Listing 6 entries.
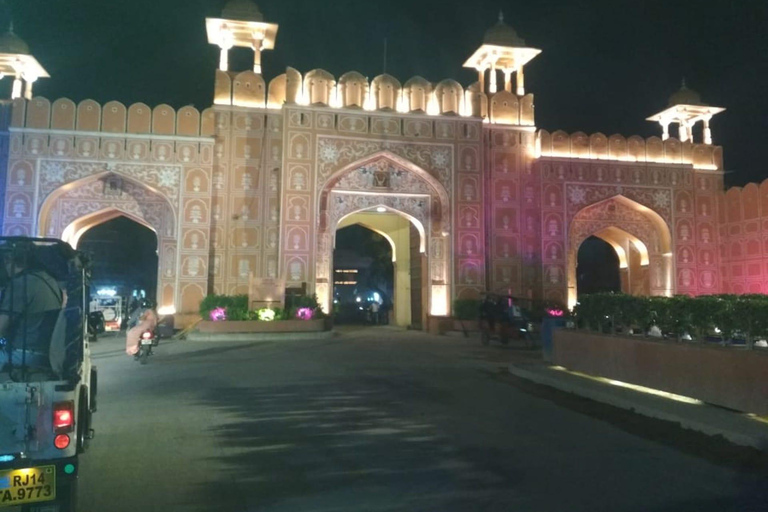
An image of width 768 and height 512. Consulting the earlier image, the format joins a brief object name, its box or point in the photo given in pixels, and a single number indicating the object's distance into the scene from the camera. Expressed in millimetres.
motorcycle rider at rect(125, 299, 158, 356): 13438
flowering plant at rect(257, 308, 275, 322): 19797
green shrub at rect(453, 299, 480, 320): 22411
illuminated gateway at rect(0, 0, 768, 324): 22031
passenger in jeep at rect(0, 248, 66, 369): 4594
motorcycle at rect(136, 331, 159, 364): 13438
